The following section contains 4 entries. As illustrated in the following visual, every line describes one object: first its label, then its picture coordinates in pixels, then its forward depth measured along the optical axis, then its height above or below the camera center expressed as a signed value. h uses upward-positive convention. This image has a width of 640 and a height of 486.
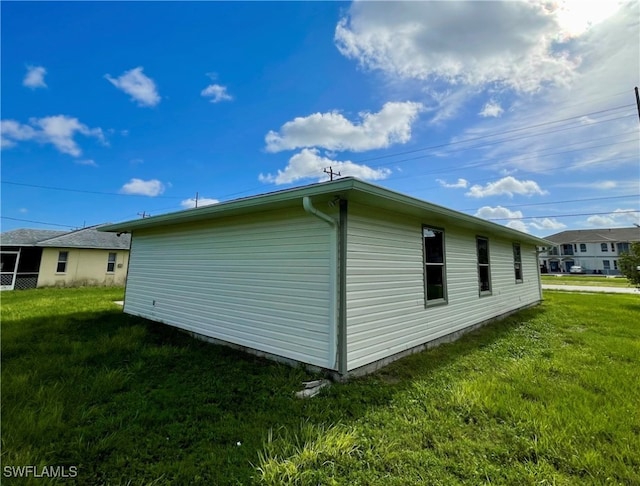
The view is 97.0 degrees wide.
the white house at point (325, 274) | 3.89 -0.08
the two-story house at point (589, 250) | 39.09 +3.63
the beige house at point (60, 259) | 15.02 +0.29
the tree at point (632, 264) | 11.81 +0.48
